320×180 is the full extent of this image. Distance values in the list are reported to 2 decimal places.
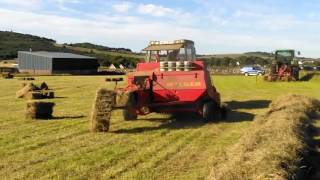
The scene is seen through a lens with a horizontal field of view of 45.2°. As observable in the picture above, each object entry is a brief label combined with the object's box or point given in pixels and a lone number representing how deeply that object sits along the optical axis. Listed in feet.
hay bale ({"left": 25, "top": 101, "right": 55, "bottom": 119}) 40.34
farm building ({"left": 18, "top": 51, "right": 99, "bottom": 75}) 181.98
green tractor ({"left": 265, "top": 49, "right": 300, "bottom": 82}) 111.32
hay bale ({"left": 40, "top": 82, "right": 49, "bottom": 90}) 73.26
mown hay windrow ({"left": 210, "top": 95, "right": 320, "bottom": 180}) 17.63
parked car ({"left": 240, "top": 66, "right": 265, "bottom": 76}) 160.92
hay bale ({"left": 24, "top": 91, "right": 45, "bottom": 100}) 60.99
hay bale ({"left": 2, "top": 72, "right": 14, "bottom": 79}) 130.50
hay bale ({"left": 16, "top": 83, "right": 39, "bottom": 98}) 63.43
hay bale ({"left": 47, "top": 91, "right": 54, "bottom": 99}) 62.85
